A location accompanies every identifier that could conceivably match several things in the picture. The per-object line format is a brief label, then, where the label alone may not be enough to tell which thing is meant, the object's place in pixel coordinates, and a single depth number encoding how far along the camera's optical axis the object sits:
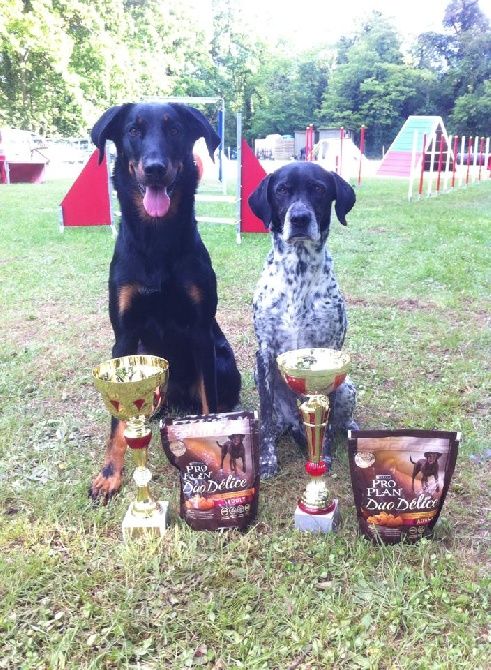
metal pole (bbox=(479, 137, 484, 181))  20.24
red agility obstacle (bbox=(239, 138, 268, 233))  8.24
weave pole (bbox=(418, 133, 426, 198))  12.50
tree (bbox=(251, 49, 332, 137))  50.06
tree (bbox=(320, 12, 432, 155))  44.47
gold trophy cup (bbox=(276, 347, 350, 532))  2.13
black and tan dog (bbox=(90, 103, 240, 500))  2.43
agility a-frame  21.89
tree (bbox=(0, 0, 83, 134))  19.89
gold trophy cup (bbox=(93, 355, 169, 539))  2.06
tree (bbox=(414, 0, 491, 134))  40.25
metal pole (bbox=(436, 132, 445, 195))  13.90
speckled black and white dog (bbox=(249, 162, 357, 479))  2.59
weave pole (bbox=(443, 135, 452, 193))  15.13
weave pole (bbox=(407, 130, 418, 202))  12.41
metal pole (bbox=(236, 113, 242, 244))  7.86
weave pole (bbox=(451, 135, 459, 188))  14.54
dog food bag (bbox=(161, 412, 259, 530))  2.12
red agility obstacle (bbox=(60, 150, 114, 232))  8.72
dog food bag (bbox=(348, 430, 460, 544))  2.00
